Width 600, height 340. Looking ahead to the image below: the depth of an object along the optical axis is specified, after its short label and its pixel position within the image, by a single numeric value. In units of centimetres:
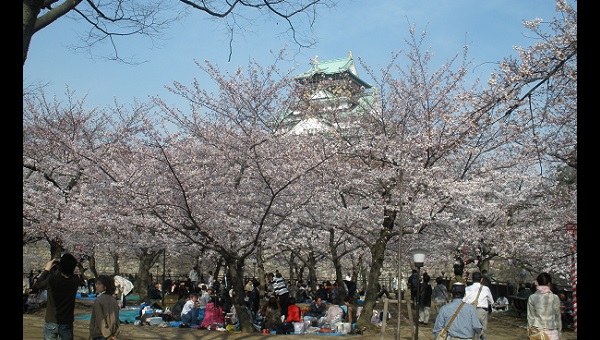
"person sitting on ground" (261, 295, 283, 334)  1196
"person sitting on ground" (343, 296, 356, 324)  1275
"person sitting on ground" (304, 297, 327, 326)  1380
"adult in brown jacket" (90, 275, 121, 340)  559
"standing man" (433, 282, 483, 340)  581
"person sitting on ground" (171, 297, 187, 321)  1398
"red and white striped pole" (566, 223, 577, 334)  960
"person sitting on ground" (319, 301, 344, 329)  1279
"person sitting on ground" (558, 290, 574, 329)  1336
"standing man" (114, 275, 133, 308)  1659
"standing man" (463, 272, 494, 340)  820
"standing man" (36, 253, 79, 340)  549
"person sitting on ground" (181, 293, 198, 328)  1286
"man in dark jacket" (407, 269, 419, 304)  1298
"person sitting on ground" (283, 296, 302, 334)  1192
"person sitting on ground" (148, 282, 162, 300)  1753
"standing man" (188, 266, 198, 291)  2202
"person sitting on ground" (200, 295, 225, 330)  1251
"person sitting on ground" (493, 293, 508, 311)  2020
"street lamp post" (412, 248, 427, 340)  963
